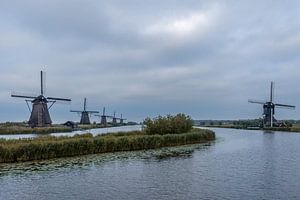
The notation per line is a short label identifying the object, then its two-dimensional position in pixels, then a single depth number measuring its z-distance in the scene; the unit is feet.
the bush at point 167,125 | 166.91
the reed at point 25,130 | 238.68
